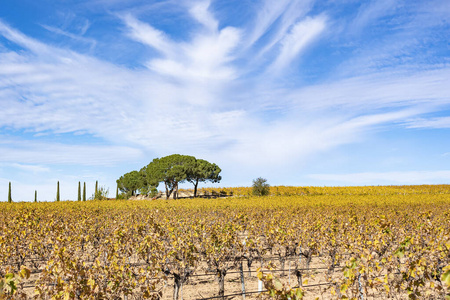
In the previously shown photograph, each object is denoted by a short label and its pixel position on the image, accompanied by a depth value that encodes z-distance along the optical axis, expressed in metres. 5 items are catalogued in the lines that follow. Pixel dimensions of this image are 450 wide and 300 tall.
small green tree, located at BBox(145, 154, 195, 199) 49.53
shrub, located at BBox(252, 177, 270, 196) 46.41
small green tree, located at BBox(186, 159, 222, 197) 51.22
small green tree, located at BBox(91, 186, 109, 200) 46.78
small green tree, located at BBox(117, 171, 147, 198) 57.62
